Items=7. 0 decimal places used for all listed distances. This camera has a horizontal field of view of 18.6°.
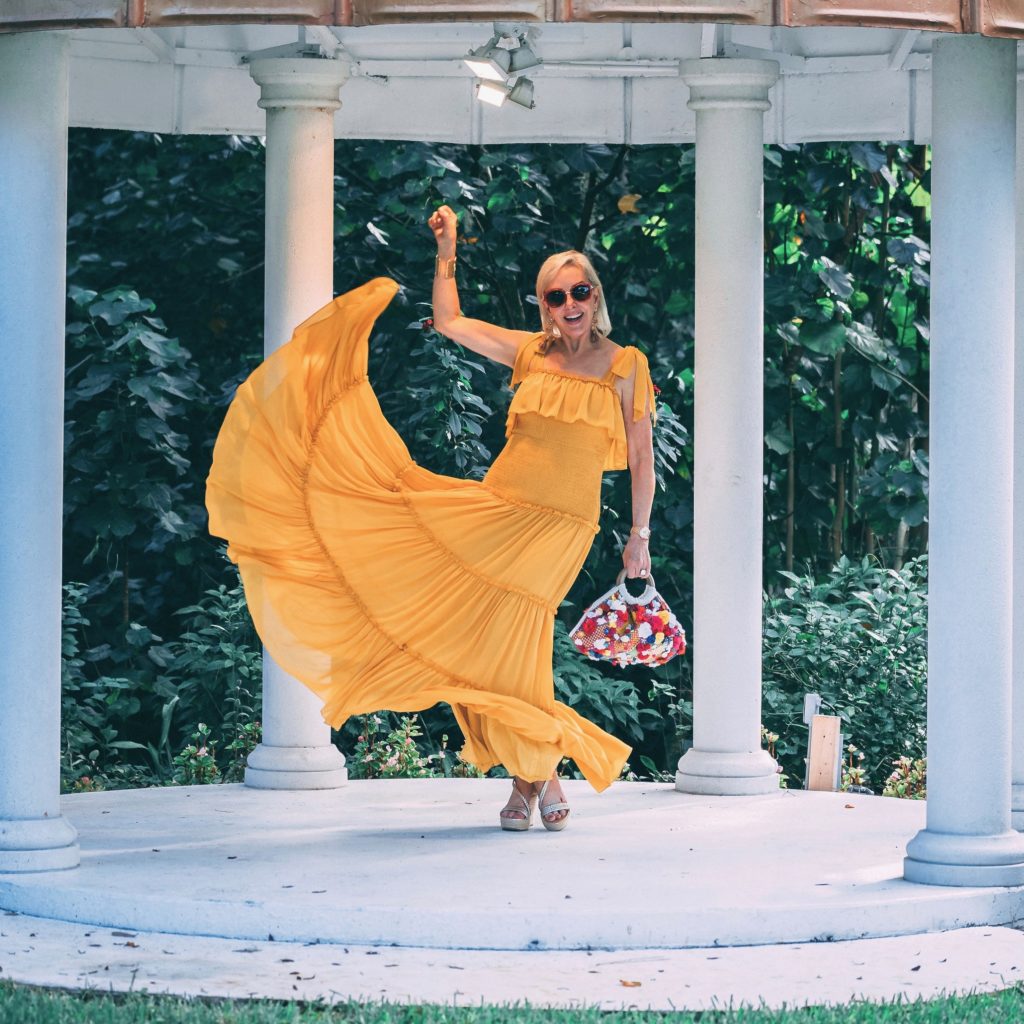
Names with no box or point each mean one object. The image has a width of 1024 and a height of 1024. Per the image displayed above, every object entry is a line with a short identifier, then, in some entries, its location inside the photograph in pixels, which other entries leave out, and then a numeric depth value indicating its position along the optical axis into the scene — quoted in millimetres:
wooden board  15701
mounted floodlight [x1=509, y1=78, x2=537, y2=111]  14435
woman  12795
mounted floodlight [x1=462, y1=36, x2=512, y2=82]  13861
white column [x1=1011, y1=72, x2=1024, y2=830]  12514
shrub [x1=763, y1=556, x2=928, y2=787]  17904
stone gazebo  10785
